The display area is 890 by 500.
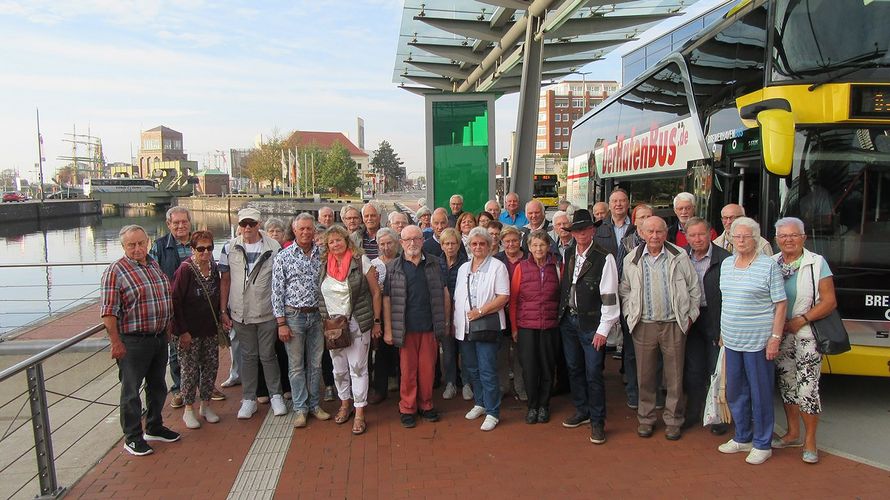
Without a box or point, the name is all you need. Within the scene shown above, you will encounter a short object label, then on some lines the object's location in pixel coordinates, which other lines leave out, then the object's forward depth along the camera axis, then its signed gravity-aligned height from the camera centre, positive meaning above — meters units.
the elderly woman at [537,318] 4.91 -0.96
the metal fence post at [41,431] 3.79 -1.42
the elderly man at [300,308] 4.98 -0.85
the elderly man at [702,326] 4.65 -1.00
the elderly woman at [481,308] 4.88 -0.86
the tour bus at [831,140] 4.77 +0.49
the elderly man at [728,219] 5.09 -0.16
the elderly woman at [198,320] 4.98 -0.95
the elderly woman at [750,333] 4.07 -0.93
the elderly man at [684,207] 5.63 -0.06
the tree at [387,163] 126.12 +9.17
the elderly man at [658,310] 4.51 -0.83
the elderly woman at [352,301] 4.84 -0.78
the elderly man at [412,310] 5.01 -0.90
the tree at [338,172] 78.56 +4.63
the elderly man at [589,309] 4.62 -0.84
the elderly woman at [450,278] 5.41 -0.68
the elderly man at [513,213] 8.04 -0.13
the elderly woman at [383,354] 5.18 -1.43
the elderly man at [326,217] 6.64 -0.12
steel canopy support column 13.53 +1.70
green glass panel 12.26 +0.97
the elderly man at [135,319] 4.25 -0.81
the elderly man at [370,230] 6.33 -0.26
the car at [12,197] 61.08 +1.48
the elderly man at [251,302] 5.13 -0.82
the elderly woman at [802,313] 4.09 -0.79
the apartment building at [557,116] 100.19 +14.69
